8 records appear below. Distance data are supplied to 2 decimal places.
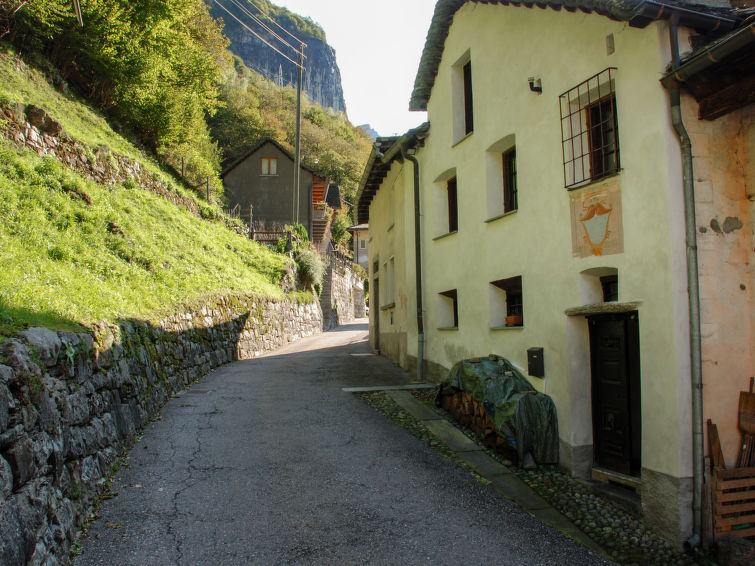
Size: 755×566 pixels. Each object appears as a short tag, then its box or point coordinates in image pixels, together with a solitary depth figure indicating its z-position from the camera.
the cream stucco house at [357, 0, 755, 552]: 5.47
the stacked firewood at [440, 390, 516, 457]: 7.51
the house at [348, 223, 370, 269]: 53.41
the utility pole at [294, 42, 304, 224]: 28.80
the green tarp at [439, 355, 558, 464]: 7.16
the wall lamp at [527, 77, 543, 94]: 7.61
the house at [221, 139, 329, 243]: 33.81
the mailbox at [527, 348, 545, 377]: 7.53
